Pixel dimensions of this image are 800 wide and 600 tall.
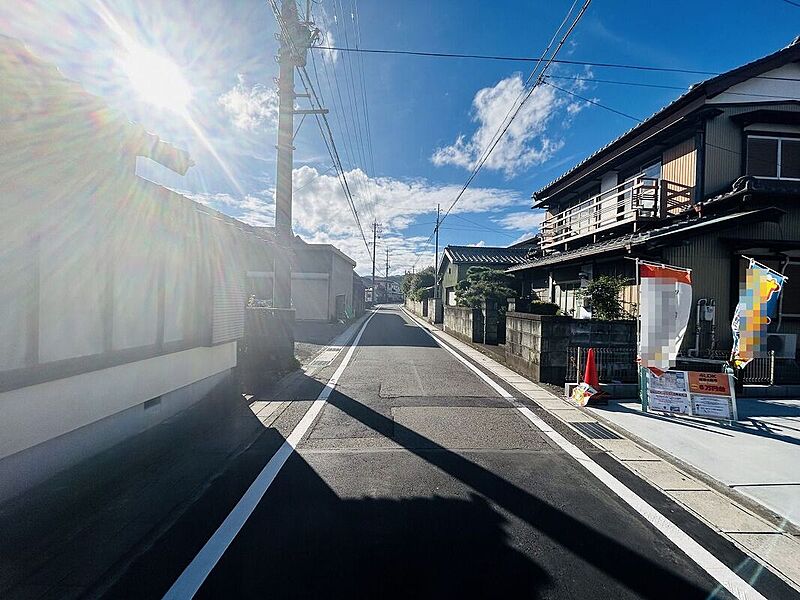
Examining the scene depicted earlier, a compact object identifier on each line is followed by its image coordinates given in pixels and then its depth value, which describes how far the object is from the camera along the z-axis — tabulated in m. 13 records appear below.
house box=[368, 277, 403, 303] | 84.00
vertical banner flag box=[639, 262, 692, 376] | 5.52
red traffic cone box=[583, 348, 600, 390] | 6.31
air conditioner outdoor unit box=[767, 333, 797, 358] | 8.30
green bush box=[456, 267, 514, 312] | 14.14
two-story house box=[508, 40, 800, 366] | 8.45
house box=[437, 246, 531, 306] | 27.66
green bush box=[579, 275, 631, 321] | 8.67
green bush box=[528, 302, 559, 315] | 10.16
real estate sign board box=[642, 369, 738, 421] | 5.28
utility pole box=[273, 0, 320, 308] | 8.21
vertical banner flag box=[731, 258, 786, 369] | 5.59
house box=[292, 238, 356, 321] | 23.08
